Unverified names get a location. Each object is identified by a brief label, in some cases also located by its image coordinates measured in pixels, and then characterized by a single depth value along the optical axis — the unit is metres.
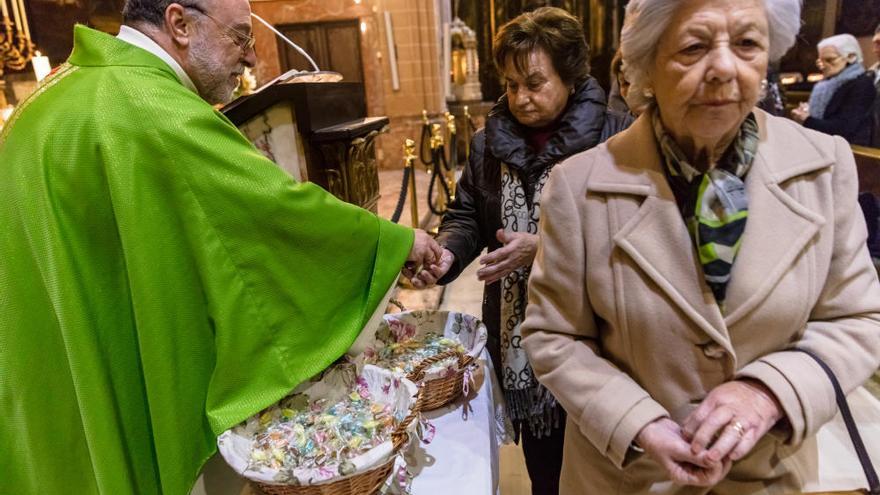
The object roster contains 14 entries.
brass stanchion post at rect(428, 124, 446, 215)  5.31
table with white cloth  1.37
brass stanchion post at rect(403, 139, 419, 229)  4.56
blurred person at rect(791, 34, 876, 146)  4.13
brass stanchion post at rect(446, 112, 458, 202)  6.27
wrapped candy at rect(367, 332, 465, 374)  1.73
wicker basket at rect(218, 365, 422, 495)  1.11
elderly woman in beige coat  1.03
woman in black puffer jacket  1.77
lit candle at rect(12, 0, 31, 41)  5.99
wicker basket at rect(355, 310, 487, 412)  1.57
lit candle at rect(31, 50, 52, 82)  5.20
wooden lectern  2.09
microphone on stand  2.11
